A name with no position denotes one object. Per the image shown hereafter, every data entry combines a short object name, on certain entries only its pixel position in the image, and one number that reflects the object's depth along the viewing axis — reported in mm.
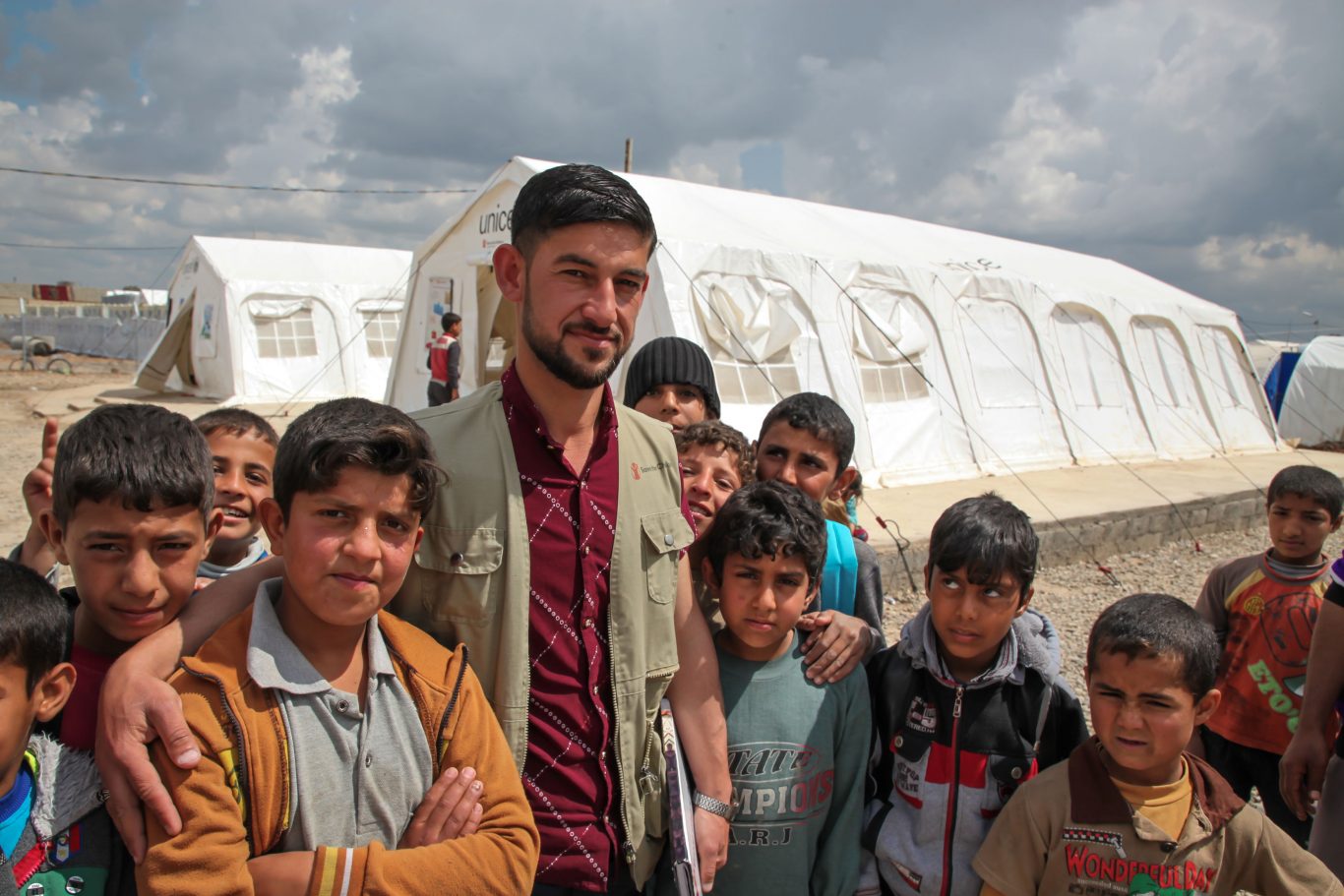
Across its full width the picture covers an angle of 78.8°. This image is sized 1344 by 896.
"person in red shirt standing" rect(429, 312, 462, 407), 9945
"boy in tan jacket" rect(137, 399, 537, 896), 1202
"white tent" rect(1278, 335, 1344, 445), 16250
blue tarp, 17766
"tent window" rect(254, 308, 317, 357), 16375
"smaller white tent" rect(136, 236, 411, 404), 16047
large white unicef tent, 7781
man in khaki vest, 1485
